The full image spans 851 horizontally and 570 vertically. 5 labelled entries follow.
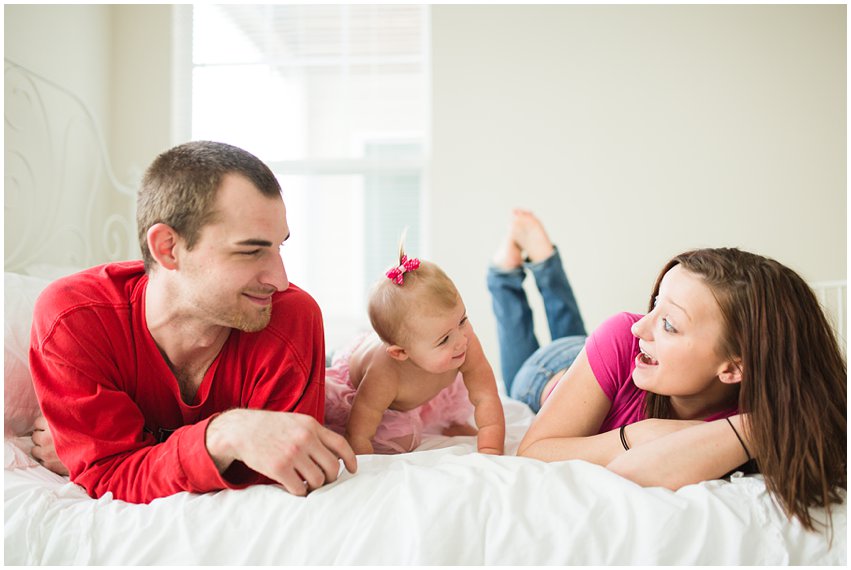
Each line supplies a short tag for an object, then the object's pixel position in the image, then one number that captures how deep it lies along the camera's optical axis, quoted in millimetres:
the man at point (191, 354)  1063
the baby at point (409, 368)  1460
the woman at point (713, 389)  1062
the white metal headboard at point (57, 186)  2516
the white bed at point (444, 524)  959
